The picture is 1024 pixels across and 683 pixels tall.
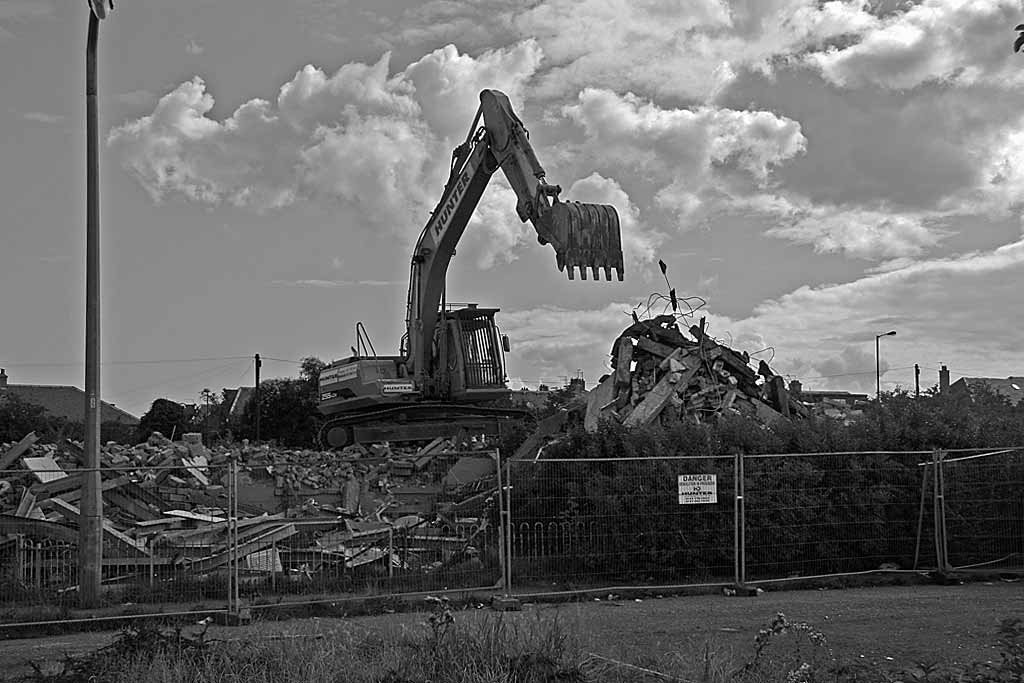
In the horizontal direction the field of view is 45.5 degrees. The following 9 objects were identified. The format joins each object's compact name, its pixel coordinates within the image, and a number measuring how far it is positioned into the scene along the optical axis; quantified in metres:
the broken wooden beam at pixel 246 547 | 15.07
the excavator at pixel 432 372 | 29.39
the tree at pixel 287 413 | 52.32
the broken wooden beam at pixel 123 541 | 15.29
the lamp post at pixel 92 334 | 13.94
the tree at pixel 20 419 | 47.87
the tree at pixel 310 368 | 67.72
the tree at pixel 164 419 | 48.72
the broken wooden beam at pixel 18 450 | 22.19
